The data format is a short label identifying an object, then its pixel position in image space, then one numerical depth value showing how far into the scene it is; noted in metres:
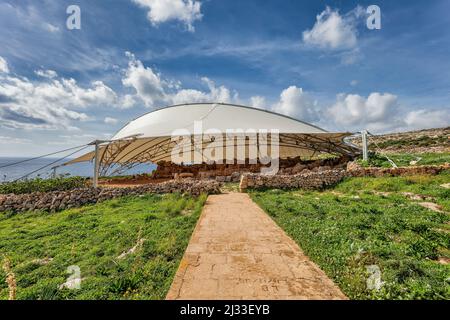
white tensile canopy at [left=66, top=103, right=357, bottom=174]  14.14
